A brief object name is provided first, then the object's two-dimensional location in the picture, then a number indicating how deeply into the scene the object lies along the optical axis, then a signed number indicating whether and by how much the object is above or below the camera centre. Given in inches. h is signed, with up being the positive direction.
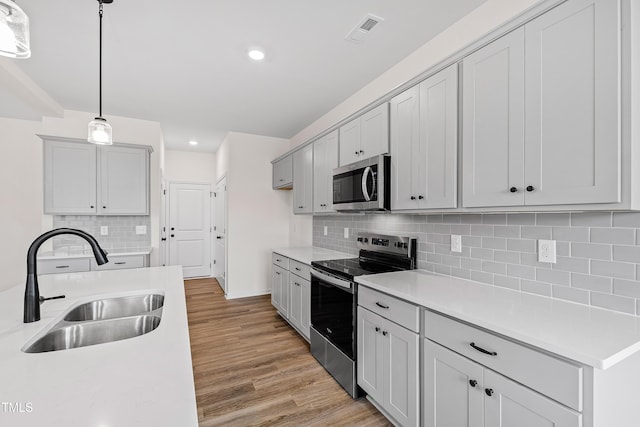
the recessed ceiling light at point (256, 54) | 96.1 +52.8
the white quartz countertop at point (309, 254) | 125.4 -19.5
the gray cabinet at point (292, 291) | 120.0 -35.9
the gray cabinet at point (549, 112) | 45.7 +18.2
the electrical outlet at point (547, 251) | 62.1 -8.2
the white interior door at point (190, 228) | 236.1 -12.2
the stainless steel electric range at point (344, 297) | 88.4 -27.9
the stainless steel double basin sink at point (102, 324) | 50.5 -21.5
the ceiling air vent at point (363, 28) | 81.2 +53.2
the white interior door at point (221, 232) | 200.4 -14.4
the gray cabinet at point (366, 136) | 92.6 +26.6
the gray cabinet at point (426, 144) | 70.8 +18.3
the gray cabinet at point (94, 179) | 137.9 +16.8
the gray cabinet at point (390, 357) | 65.4 -35.7
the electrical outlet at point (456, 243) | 82.1 -8.5
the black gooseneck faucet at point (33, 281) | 48.3 -11.1
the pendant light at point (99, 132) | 82.2 +22.9
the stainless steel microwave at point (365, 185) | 91.2 +9.2
